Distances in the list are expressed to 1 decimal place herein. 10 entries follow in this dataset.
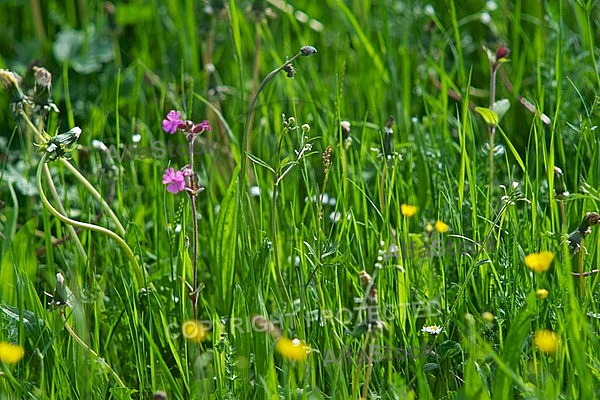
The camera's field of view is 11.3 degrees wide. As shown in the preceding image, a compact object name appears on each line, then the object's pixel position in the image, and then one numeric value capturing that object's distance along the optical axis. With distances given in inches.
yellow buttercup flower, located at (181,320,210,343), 82.7
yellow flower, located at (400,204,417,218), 86.0
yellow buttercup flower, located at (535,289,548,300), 81.8
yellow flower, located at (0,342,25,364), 81.5
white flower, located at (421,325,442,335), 82.8
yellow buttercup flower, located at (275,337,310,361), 81.1
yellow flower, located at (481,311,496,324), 81.7
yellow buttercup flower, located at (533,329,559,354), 80.5
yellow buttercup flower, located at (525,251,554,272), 81.8
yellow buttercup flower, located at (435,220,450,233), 84.9
